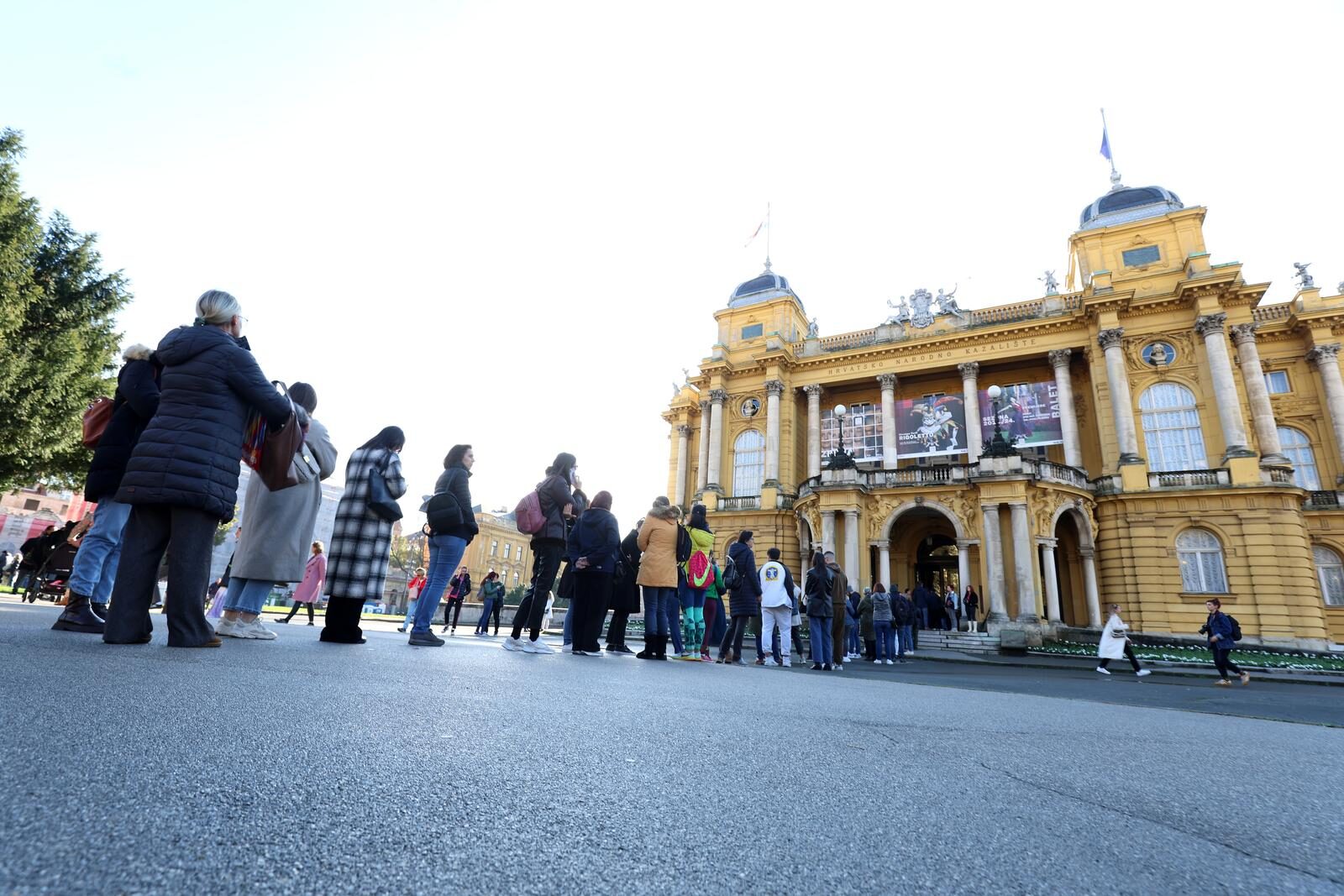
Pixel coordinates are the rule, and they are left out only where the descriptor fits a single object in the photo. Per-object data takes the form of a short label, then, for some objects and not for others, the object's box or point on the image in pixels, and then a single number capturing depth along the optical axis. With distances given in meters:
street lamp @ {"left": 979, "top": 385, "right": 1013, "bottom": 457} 22.83
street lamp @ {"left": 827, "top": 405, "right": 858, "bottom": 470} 25.06
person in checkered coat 5.70
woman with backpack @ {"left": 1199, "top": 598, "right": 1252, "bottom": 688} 11.19
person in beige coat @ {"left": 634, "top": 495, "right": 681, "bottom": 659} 7.73
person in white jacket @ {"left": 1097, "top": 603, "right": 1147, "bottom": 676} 12.33
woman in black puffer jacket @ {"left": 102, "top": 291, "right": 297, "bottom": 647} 3.59
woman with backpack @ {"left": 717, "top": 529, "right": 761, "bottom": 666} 9.27
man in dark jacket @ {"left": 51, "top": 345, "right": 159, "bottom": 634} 4.45
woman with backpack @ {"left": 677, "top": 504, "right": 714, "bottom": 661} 9.62
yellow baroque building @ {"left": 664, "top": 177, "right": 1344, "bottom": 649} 22.61
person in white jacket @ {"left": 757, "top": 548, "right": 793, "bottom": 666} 9.66
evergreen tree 14.96
